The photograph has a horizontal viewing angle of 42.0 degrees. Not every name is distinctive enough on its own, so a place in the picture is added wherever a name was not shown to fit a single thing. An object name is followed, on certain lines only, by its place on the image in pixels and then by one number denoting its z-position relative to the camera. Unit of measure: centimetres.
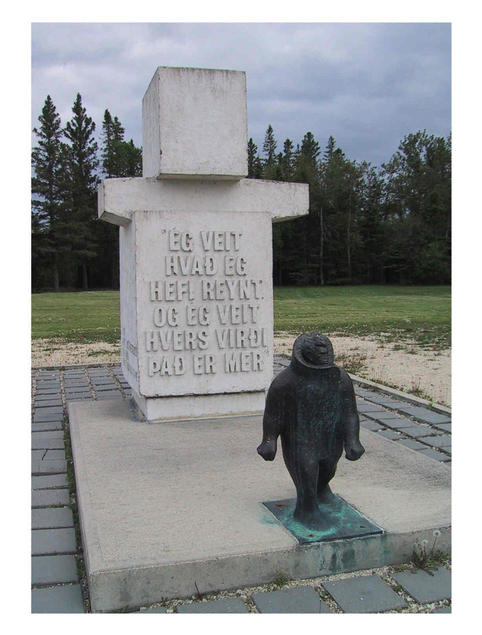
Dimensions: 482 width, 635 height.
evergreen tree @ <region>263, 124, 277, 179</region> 5331
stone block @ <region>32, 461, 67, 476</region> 489
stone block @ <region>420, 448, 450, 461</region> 510
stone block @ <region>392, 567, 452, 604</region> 303
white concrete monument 582
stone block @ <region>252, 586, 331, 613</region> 292
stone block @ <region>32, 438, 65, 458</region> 555
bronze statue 337
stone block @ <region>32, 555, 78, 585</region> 325
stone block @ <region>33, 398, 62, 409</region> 722
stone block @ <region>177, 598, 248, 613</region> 293
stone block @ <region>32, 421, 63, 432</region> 619
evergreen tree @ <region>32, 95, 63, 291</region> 3991
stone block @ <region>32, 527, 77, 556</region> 356
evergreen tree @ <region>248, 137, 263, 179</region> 4775
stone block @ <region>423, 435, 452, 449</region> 547
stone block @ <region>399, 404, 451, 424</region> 632
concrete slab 305
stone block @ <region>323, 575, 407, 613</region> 294
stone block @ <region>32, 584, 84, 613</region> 299
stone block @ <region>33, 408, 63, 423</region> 657
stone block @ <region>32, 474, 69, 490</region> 457
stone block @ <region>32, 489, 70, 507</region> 425
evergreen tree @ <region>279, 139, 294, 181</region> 4920
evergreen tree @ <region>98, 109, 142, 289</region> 4653
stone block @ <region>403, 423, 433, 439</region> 580
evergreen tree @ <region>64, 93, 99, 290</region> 4134
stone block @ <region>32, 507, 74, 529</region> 390
